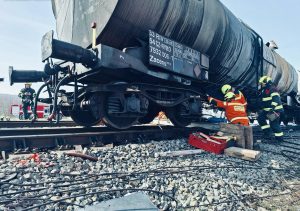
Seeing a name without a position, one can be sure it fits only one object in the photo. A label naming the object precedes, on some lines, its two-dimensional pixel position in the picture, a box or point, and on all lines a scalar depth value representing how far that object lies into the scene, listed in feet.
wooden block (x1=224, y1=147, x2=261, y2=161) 14.48
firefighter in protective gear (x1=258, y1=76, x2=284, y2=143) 24.64
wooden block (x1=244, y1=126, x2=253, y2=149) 16.95
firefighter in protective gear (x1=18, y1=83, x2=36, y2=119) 39.30
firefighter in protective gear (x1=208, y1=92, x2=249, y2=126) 20.53
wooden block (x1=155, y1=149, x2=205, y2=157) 12.83
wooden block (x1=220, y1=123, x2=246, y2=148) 16.94
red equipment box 15.29
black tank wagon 13.78
